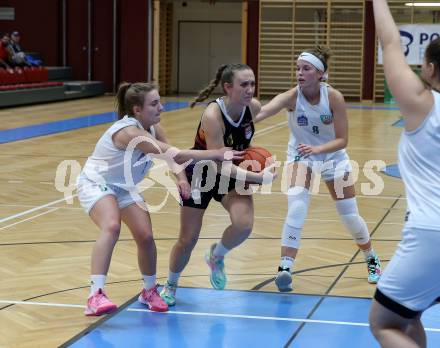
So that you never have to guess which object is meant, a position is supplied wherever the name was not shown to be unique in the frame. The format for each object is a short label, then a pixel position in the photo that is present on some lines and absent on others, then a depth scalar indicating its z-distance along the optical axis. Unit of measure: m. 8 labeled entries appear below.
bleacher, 35.26
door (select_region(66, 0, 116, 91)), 44.04
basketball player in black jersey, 8.62
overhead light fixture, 40.50
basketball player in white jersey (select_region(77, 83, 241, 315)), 8.38
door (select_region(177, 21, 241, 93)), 46.40
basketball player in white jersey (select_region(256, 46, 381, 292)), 9.47
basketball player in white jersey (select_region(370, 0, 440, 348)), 4.99
